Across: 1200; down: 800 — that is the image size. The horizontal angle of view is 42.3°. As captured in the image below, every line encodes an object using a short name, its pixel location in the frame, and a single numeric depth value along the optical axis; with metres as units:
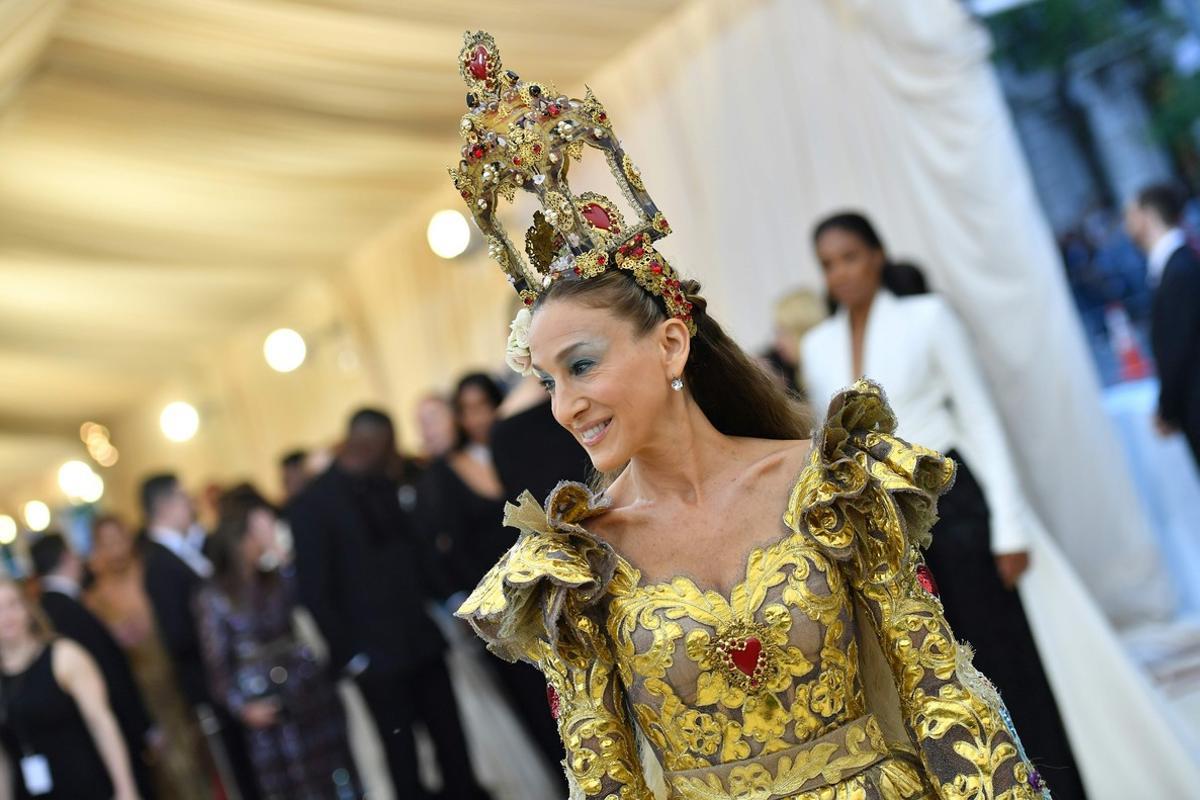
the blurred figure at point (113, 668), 6.99
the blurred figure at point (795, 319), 6.39
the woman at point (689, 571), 2.33
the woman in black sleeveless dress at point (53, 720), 6.23
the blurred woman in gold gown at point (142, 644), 8.54
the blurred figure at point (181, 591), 8.03
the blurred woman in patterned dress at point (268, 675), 7.25
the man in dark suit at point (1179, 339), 6.25
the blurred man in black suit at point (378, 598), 6.44
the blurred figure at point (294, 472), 8.79
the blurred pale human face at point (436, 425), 7.29
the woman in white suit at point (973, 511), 4.39
